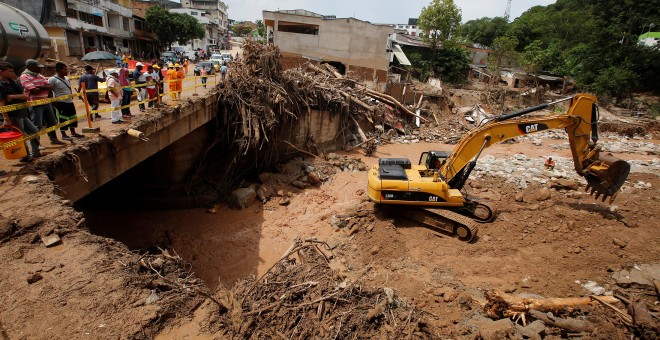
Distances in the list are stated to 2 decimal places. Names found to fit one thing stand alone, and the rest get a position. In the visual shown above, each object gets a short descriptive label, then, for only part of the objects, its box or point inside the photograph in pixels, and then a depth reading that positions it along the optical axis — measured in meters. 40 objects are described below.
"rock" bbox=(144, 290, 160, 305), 3.87
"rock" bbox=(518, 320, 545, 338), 5.27
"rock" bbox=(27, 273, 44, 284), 3.88
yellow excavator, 8.83
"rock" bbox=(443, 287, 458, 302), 6.69
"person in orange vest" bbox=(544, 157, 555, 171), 14.34
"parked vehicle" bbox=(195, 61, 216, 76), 24.14
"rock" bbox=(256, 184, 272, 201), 12.90
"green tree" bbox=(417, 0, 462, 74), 36.31
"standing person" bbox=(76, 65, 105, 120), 8.43
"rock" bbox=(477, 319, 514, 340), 5.16
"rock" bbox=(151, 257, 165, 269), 4.52
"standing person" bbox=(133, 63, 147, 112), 10.87
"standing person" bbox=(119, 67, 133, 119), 9.13
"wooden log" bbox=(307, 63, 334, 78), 21.06
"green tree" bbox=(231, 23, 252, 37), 90.76
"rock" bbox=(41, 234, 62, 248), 4.52
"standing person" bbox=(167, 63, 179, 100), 10.87
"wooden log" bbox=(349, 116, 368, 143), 18.53
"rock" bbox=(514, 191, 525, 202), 11.07
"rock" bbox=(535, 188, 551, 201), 10.88
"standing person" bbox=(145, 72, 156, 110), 11.09
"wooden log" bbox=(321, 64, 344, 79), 21.10
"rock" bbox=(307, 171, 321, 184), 14.07
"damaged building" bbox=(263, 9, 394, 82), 28.36
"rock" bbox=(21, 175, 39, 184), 5.59
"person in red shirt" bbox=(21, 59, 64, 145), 6.37
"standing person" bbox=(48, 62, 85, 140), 7.12
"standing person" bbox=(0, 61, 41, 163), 5.88
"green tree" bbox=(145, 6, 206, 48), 40.12
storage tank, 9.70
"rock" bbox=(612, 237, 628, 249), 8.12
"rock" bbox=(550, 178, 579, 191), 11.84
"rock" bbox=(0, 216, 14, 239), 4.47
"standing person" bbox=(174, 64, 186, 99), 10.95
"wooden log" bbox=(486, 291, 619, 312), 5.86
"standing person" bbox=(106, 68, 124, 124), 8.34
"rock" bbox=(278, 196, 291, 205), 12.69
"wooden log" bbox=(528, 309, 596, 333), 5.36
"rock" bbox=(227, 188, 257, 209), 12.44
